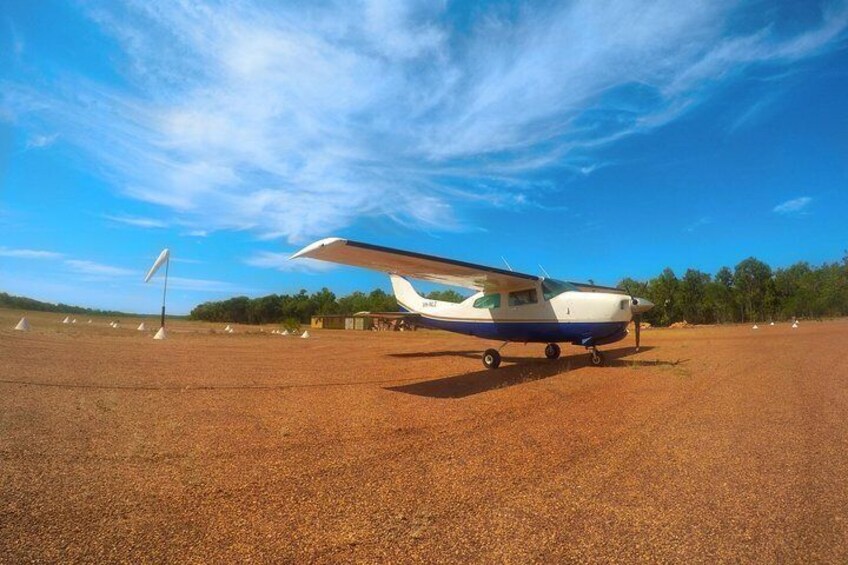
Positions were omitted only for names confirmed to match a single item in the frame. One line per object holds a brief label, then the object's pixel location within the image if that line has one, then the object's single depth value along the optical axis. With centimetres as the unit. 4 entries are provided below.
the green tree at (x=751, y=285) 8244
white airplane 1125
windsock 2761
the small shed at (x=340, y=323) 5937
